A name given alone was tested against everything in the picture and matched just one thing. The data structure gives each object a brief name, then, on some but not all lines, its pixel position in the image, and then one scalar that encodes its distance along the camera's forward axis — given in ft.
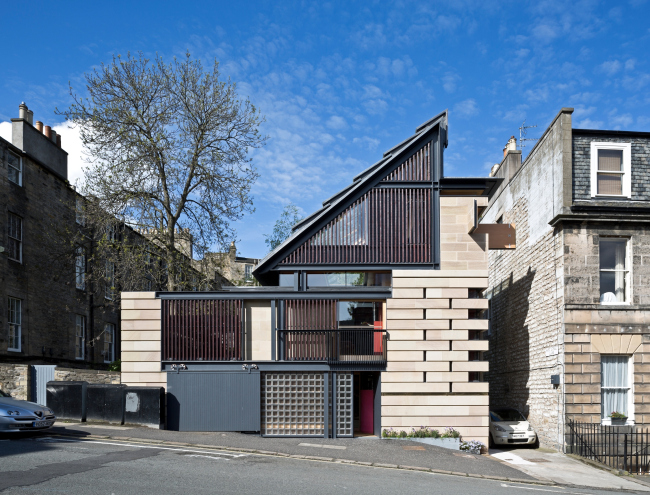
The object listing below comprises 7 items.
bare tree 80.59
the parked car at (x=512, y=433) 66.90
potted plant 62.23
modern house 61.82
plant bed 60.49
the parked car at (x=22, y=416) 47.19
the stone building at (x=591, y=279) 62.54
